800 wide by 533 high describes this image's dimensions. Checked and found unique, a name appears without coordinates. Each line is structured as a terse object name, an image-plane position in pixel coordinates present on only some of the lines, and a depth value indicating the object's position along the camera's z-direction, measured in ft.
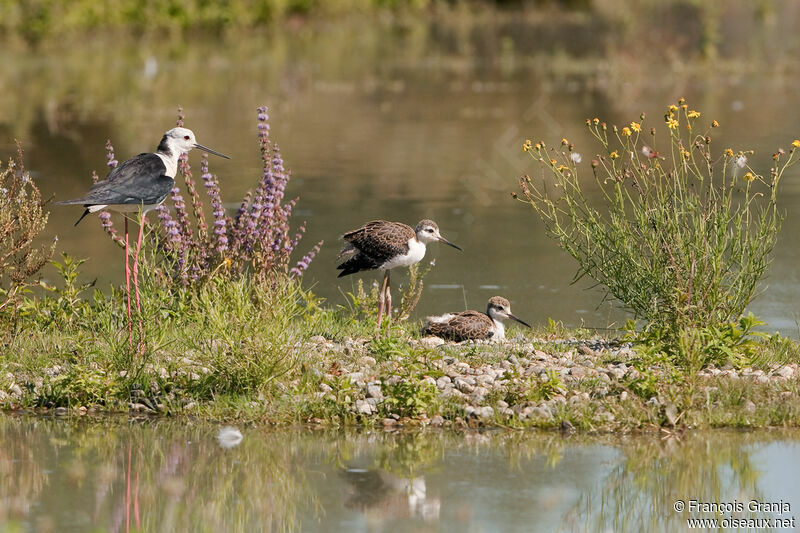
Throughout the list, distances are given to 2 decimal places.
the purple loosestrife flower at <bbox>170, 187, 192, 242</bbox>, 65.92
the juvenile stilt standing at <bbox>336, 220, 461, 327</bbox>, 64.85
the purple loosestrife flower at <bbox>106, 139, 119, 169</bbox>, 64.95
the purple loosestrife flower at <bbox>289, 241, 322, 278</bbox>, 67.36
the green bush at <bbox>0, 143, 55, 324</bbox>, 61.41
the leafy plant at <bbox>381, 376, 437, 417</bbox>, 52.75
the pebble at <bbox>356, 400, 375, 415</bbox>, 53.36
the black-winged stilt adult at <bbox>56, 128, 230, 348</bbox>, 58.37
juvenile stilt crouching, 64.39
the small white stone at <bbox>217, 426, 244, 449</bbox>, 50.83
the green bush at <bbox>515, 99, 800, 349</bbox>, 56.80
